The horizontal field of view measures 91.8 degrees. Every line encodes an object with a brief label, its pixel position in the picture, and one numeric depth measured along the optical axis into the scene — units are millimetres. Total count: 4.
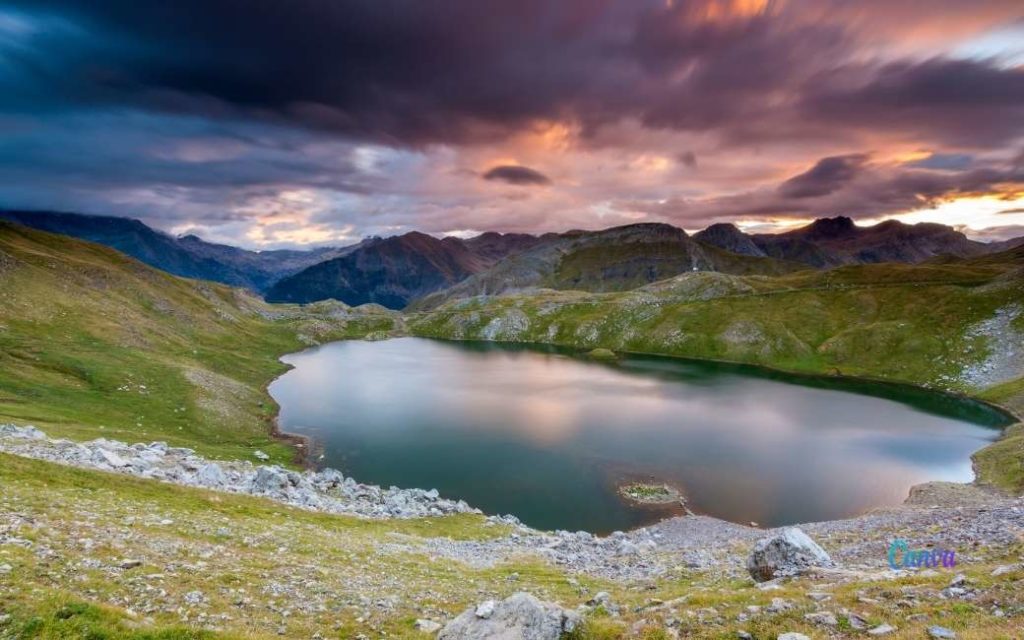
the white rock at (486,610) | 16078
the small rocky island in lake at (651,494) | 59547
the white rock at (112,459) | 37097
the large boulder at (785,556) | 21781
